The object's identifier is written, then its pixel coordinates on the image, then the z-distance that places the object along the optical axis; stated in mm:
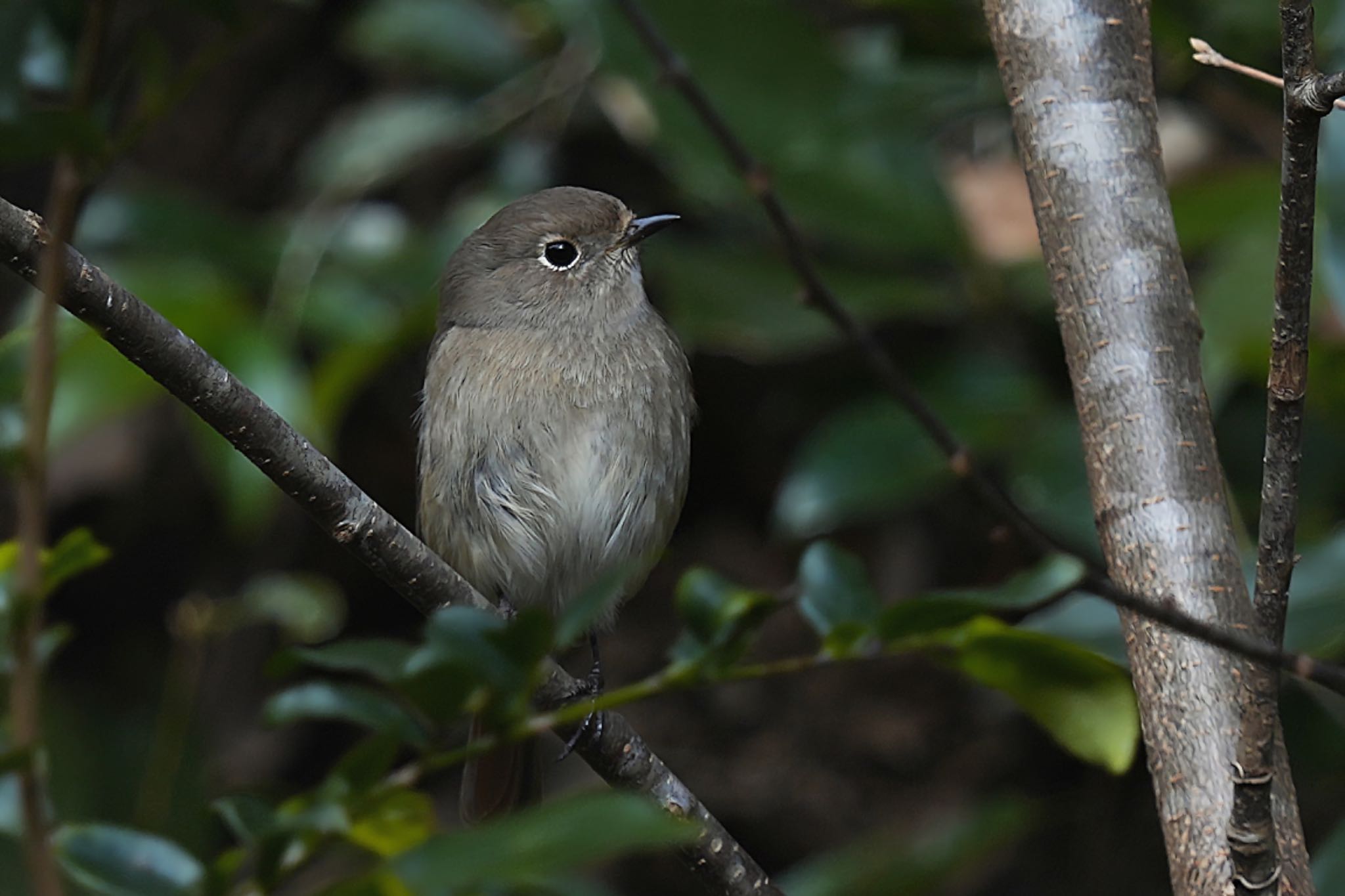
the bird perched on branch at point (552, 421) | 4264
